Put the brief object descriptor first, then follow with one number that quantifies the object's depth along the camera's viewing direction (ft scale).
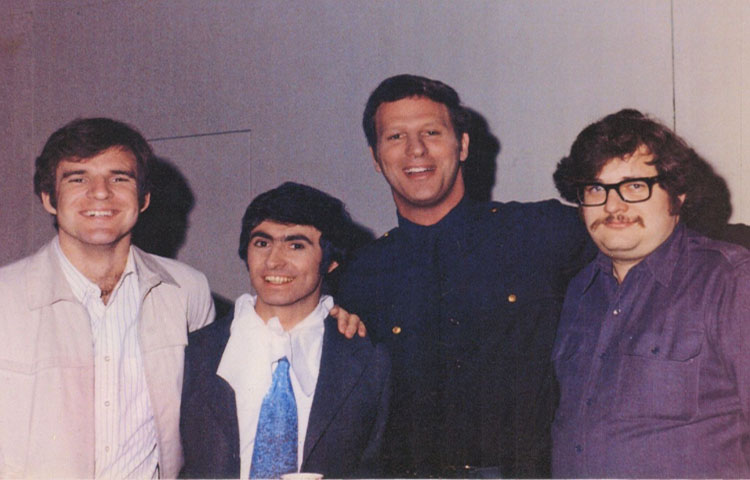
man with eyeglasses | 5.65
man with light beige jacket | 6.83
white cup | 4.99
